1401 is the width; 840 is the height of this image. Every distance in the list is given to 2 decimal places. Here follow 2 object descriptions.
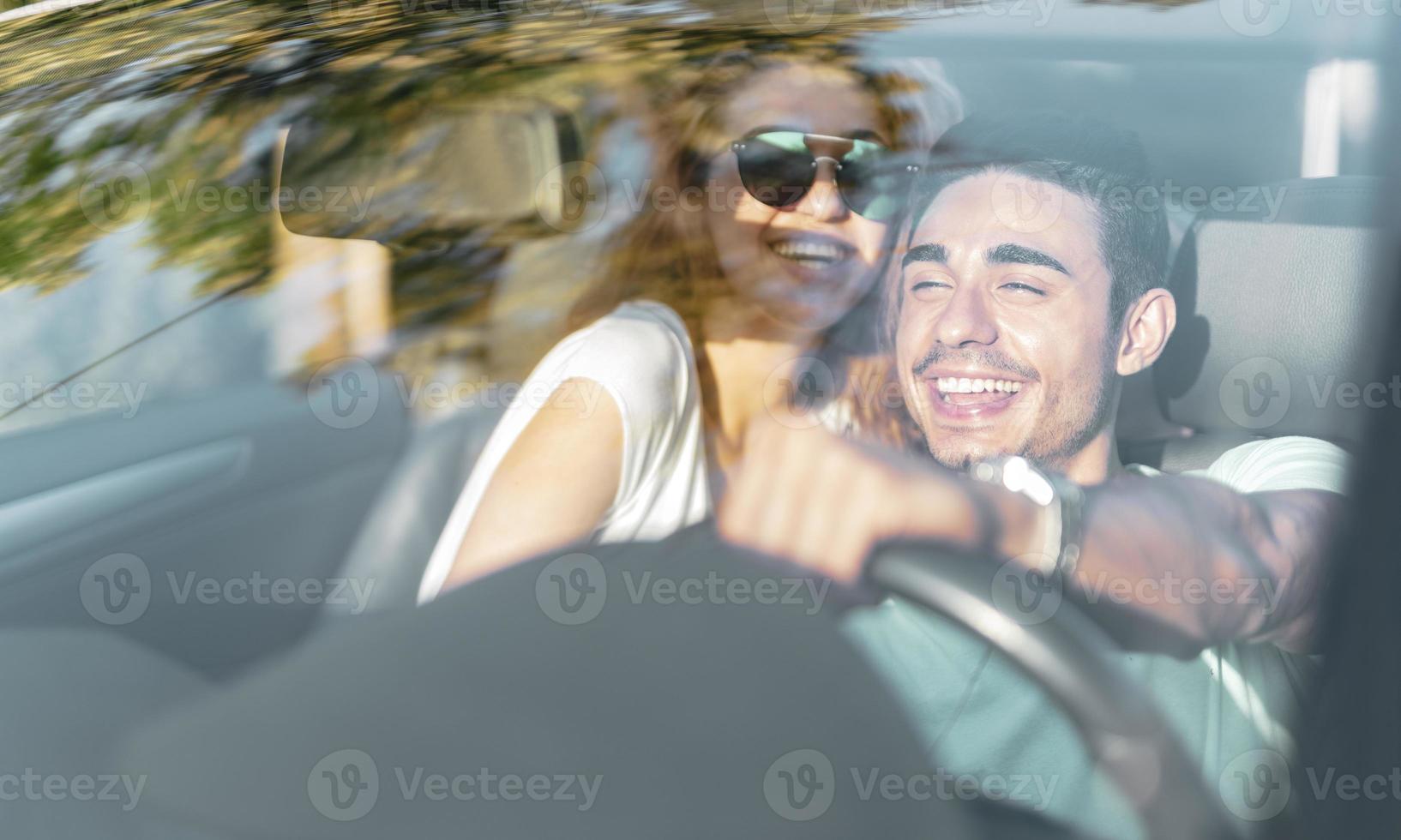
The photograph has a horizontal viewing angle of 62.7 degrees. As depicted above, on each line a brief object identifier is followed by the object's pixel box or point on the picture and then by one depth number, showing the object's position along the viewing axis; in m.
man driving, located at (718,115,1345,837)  1.07
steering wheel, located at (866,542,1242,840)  1.02
